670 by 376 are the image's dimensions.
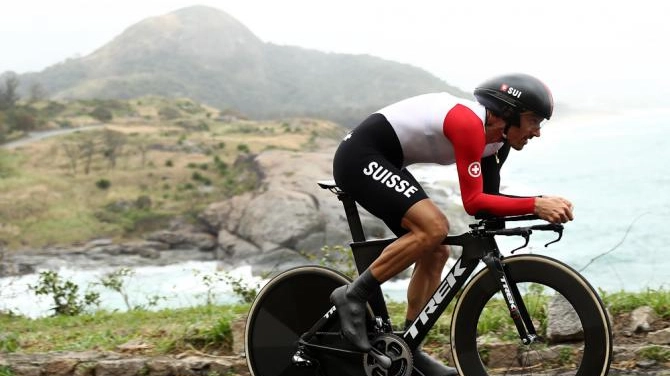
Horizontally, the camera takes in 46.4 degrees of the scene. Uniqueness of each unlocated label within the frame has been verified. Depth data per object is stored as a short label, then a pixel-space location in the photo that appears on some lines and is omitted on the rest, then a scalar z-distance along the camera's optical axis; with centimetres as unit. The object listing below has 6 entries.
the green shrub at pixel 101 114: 13506
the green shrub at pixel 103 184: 9800
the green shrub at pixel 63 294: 1188
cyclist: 381
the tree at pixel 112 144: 11012
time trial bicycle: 377
